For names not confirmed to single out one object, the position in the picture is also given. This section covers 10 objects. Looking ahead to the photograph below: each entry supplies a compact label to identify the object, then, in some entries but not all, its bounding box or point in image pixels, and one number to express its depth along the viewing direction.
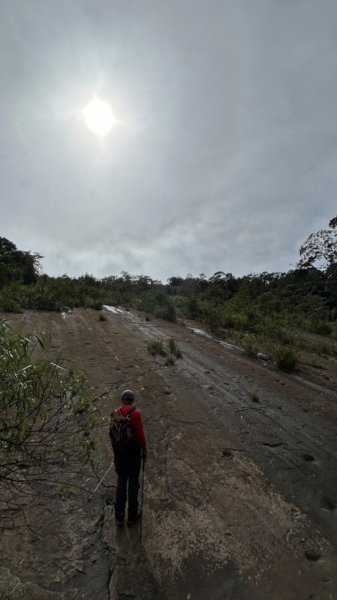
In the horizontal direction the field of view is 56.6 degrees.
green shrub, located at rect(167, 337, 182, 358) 9.94
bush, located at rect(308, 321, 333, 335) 16.06
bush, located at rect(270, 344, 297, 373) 9.72
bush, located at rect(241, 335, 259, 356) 10.99
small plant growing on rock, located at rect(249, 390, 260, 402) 7.22
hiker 3.67
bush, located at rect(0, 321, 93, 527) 2.17
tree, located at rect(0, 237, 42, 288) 18.60
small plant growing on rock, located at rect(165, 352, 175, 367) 9.09
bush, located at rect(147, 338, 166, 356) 9.96
